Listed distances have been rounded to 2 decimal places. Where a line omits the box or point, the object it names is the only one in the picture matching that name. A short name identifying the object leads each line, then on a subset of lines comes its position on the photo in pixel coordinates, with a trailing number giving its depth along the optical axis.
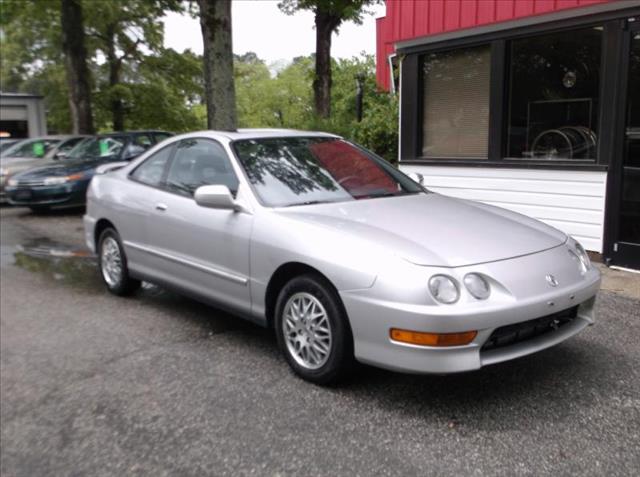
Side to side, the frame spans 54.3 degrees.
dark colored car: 11.41
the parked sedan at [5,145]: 15.68
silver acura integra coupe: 3.16
